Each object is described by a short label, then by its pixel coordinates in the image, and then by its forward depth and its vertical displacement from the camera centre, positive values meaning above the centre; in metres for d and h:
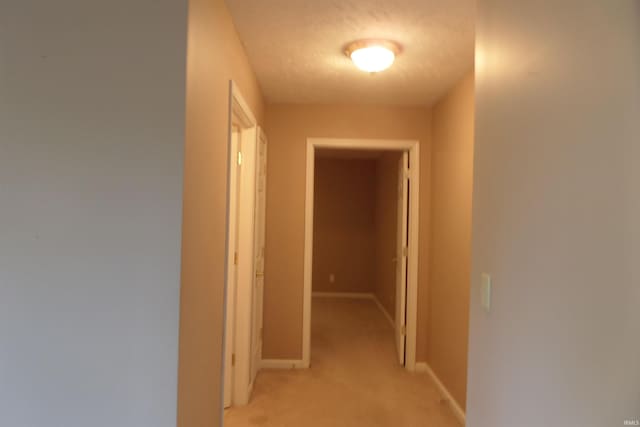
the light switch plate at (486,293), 1.32 -0.26
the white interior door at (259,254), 3.04 -0.34
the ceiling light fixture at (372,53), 2.25 +1.01
